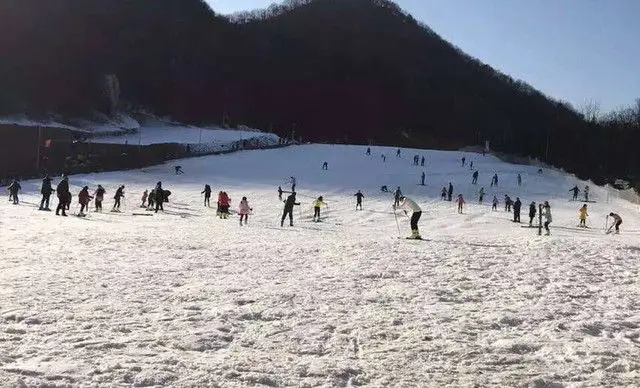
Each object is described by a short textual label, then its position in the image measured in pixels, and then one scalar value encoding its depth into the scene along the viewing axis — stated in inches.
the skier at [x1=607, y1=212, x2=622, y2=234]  897.5
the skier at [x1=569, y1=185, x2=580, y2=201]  1534.2
